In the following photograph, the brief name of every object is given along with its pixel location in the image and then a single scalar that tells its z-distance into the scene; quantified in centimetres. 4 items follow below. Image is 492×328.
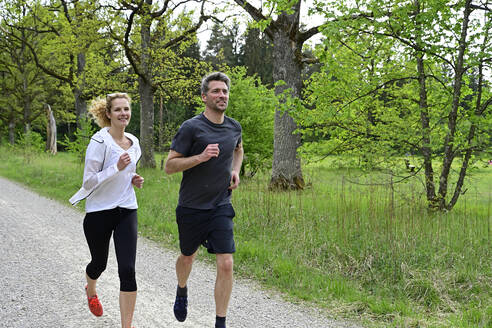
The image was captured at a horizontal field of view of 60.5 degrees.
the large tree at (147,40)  1641
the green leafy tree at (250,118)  1631
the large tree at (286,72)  1175
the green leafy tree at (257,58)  4509
